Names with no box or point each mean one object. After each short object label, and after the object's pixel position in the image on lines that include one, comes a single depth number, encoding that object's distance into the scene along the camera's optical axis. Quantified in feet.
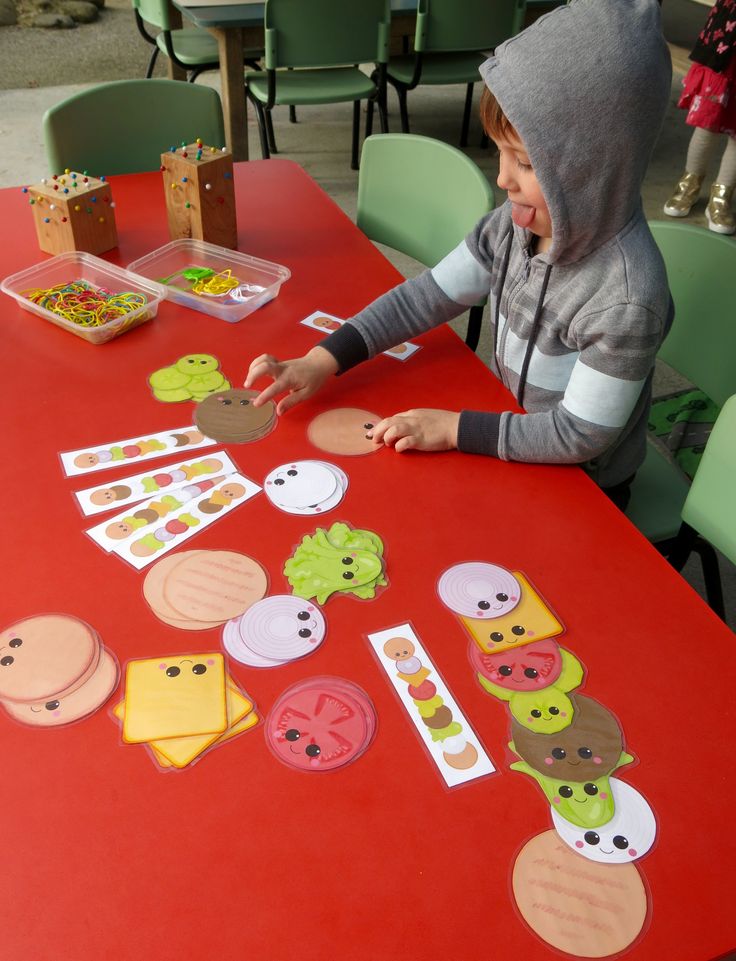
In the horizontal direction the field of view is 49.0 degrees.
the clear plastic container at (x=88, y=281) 4.01
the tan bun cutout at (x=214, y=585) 2.68
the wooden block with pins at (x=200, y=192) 4.59
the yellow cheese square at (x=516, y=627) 2.62
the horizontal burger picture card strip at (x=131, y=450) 3.24
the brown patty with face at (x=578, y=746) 2.28
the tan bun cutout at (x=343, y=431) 3.42
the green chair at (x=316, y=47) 9.75
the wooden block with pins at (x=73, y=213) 4.45
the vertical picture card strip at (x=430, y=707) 2.28
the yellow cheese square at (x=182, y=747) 2.25
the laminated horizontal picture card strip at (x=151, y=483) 3.07
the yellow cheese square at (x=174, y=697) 2.33
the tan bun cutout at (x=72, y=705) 2.34
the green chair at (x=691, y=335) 4.26
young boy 2.97
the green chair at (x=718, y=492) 3.40
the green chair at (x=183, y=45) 11.05
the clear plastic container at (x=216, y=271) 4.30
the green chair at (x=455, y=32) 10.73
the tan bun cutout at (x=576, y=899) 1.94
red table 1.94
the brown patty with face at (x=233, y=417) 3.46
